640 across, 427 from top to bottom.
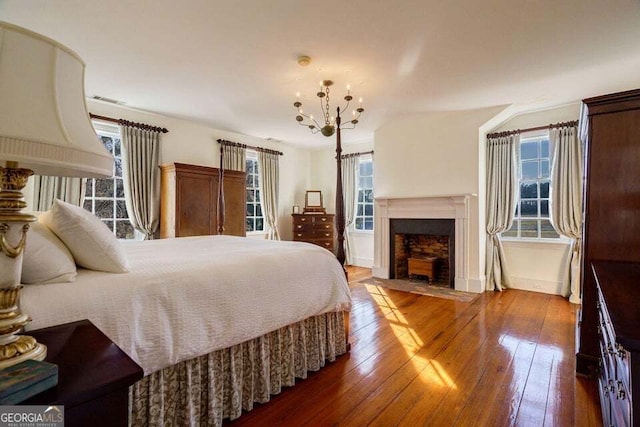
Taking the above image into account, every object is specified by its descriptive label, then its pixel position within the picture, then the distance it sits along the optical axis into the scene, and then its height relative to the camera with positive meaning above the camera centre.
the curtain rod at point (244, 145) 4.91 +1.20
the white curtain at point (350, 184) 5.92 +0.57
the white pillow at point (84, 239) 1.21 -0.12
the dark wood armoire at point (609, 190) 1.77 +0.14
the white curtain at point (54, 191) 3.17 +0.24
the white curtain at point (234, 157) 4.95 +0.96
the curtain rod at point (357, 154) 5.76 +1.17
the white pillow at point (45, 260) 1.05 -0.18
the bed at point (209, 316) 1.12 -0.52
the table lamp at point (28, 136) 0.56 +0.16
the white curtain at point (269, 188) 5.58 +0.48
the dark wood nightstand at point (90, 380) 0.59 -0.38
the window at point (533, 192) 4.09 +0.28
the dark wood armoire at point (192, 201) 3.91 +0.15
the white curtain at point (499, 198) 4.12 +0.19
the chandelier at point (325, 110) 2.99 +1.41
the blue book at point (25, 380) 0.53 -0.32
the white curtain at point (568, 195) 3.66 +0.22
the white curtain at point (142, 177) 3.88 +0.49
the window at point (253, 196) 5.57 +0.31
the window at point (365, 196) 5.95 +0.33
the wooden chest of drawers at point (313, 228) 5.73 -0.32
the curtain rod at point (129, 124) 3.65 +1.19
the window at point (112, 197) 3.79 +0.21
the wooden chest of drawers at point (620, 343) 0.83 -0.44
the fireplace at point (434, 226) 4.10 -0.22
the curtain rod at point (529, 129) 3.73 +1.14
